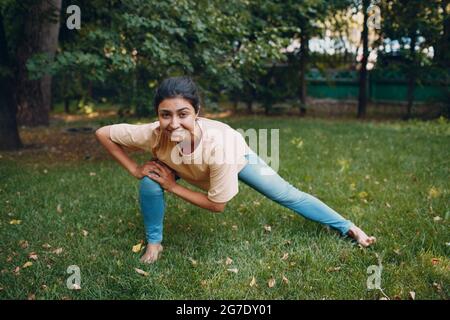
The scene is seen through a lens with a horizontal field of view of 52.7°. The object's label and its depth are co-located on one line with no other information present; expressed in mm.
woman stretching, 2465
